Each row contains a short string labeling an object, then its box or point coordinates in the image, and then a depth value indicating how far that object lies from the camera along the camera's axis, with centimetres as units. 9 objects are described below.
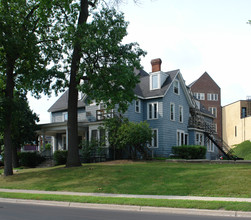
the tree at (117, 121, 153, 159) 2506
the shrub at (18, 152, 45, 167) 3077
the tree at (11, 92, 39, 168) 3023
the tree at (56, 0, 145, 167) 1908
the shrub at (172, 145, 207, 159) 2920
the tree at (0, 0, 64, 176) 1986
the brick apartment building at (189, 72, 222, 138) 5731
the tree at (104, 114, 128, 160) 2632
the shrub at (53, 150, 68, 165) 2912
